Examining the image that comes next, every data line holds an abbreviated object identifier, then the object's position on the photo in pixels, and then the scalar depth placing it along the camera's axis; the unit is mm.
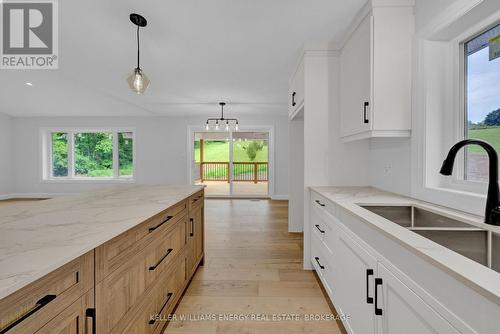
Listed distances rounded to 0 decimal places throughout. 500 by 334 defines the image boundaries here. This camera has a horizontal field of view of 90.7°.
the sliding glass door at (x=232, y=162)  7173
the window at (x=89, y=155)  6965
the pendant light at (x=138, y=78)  2213
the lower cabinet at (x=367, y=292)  827
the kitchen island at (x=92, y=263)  665
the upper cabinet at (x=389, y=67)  1841
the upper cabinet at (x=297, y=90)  2751
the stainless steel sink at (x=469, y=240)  1063
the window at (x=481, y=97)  1418
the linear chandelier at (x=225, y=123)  6922
